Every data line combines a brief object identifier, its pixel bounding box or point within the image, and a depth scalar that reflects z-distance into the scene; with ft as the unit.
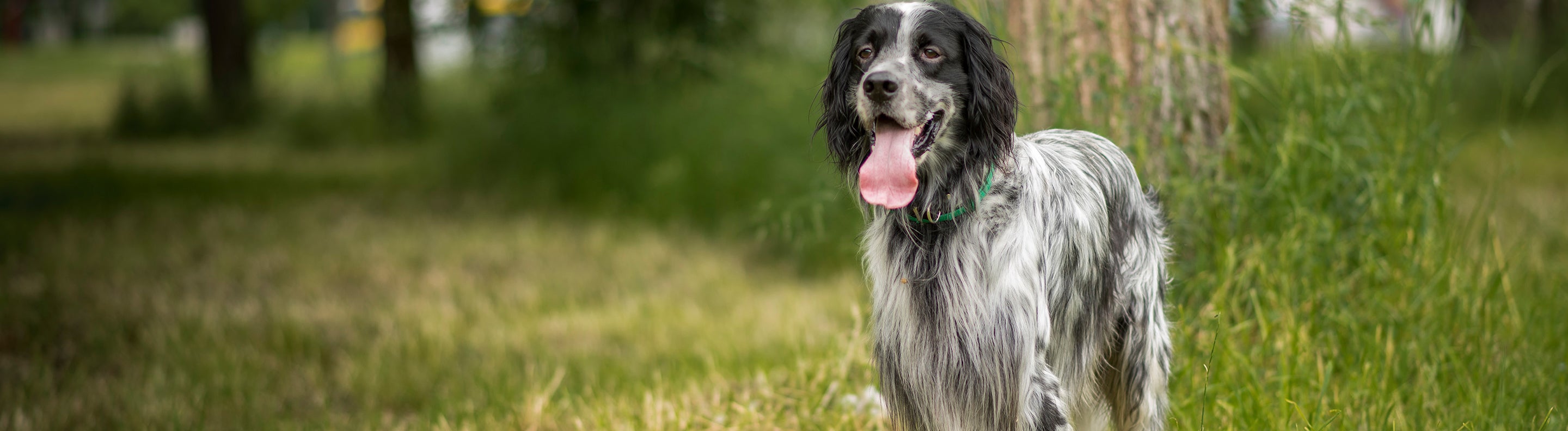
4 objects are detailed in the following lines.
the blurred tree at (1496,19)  38.78
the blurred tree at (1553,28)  29.31
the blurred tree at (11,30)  158.63
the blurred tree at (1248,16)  13.05
